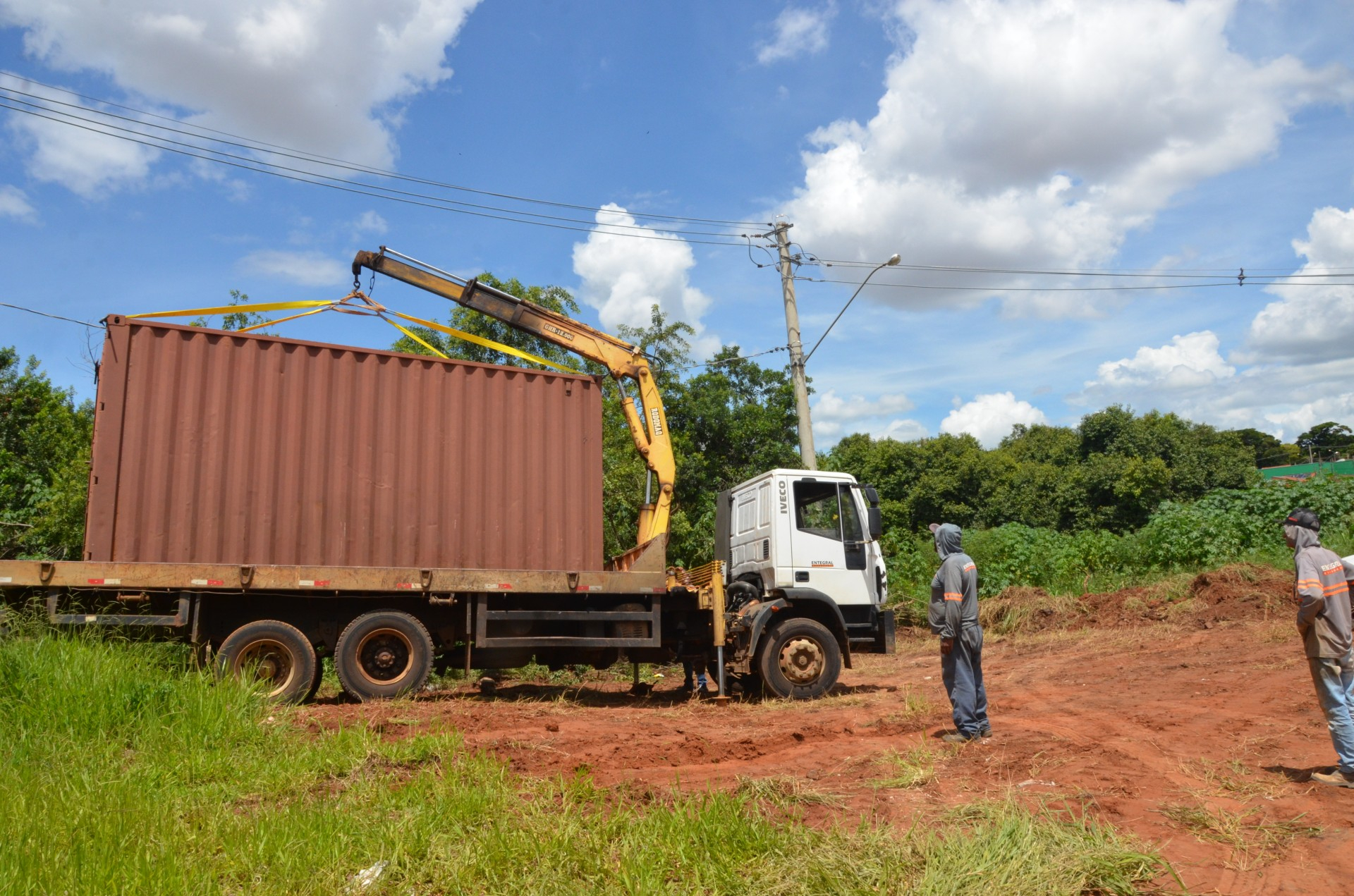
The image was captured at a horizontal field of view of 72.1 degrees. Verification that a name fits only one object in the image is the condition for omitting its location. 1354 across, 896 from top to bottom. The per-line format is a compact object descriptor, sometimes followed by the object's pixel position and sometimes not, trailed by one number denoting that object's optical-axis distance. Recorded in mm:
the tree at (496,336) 18688
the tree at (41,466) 15297
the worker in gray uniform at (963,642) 6707
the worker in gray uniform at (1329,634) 5234
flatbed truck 8164
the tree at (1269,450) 74875
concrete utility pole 15031
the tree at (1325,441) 69875
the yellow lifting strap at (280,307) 9284
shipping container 8305
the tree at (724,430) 21203
